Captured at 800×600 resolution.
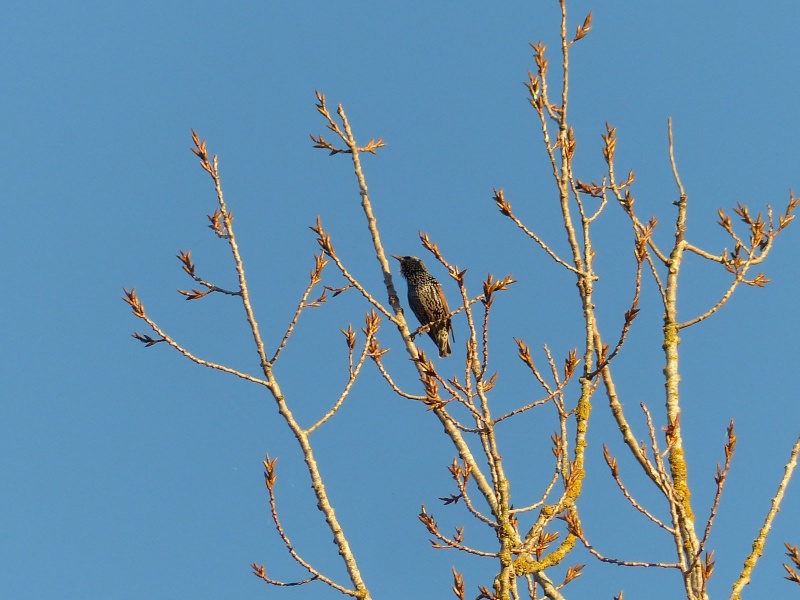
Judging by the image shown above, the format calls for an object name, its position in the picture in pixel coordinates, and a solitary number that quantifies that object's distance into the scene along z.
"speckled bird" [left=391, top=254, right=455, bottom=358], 21.52
